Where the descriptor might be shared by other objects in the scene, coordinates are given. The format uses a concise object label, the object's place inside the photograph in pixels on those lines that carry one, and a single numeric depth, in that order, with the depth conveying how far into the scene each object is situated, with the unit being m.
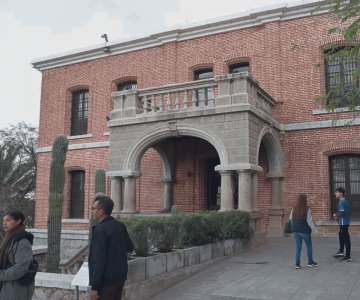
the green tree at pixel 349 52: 7.26
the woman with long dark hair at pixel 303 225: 8.62
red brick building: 11.77
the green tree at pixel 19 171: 24.27
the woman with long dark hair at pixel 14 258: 4.04
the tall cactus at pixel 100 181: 11.69
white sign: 5.63
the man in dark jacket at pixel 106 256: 4.43
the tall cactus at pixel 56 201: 10.44
